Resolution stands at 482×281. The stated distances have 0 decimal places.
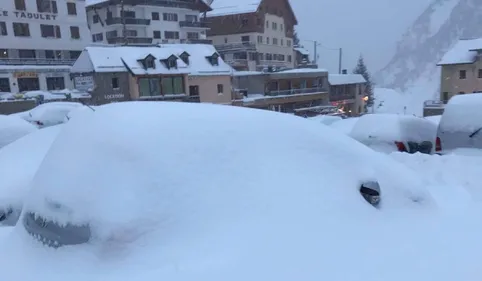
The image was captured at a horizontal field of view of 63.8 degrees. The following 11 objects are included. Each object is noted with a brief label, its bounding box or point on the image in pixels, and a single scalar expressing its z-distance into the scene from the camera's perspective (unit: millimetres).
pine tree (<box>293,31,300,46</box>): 65888
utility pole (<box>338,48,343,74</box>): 52100
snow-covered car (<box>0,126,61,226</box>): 4688
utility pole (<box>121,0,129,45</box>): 36597
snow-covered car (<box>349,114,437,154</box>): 7867
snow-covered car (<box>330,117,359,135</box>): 11719
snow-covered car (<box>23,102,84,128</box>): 15341
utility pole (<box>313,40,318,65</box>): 55794
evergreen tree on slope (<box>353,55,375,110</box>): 55562
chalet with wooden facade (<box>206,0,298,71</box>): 44656
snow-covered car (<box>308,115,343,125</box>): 14386
